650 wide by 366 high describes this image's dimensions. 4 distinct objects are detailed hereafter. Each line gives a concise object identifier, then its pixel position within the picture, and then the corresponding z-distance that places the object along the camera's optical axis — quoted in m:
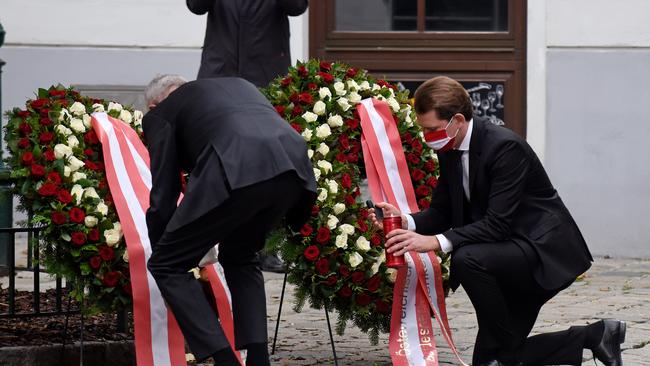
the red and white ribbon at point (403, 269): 11.37
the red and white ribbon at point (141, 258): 10.77
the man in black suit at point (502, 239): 10.72
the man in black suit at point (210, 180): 9.63
